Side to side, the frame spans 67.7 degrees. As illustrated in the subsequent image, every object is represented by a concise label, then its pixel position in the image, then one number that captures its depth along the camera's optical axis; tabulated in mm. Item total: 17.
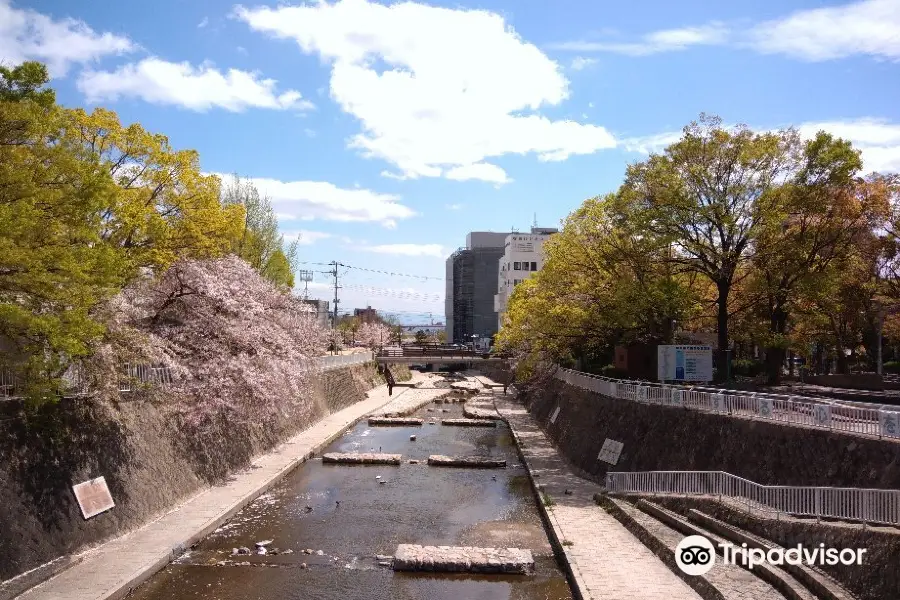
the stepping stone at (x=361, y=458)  32875
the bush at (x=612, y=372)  35681
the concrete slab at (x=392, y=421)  48109
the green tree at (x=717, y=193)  28234
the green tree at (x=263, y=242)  50125
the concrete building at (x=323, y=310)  106306
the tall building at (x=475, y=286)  147625
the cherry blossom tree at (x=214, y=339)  24875
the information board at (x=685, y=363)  27859
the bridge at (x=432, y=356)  76312
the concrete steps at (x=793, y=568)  12383
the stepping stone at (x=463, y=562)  17766
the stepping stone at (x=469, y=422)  48188
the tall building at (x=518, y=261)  102775
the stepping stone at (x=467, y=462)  32438
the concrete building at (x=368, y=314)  165975
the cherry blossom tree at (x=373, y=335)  103888
